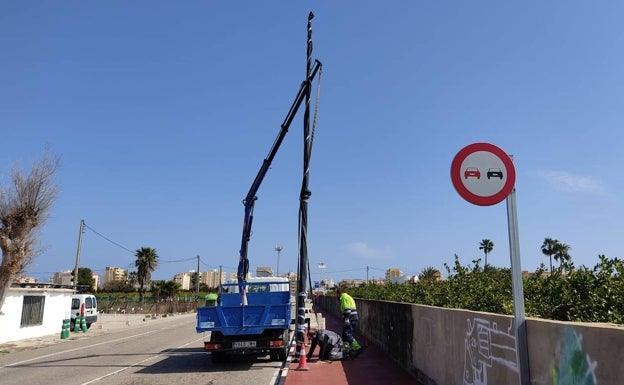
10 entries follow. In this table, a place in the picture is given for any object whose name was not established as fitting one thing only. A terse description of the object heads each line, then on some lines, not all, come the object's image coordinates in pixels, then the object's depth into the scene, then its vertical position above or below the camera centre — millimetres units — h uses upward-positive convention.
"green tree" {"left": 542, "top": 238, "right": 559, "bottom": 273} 81625 +7525
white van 29891 -1415
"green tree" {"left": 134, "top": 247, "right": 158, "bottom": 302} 74562 +3406
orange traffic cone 11311 -1638
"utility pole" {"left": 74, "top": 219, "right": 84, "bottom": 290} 36534 +2702
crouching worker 12656 -1463
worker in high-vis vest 13617 -811
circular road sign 4691 +1099
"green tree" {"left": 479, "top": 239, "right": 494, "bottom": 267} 90812 +8295
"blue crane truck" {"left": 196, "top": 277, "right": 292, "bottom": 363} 12781 -1011
